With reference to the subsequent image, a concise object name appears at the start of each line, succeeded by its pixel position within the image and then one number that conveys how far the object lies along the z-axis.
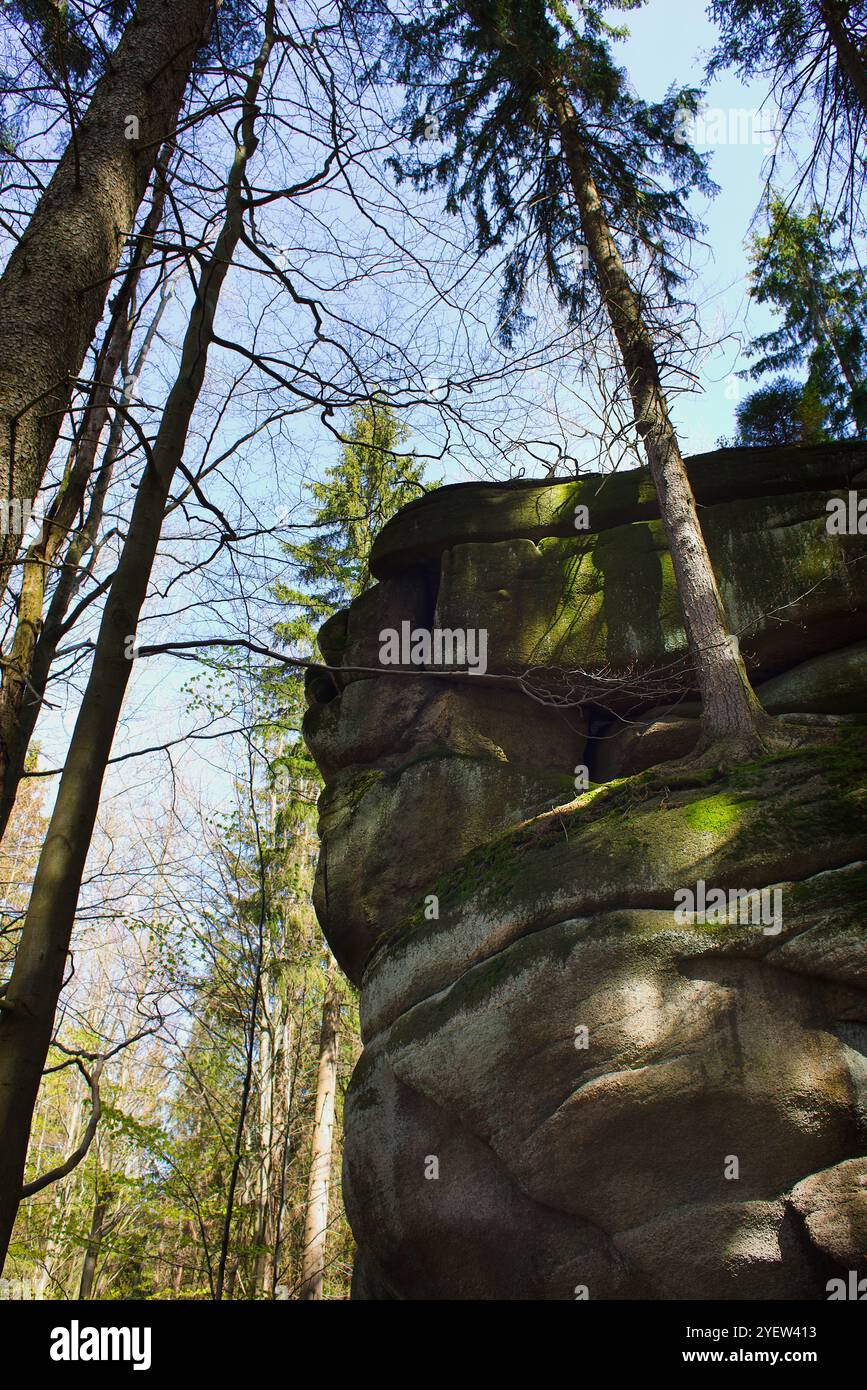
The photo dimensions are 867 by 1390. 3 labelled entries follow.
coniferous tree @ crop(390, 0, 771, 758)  10.25
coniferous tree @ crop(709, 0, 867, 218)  9.56
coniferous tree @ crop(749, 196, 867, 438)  13.59
